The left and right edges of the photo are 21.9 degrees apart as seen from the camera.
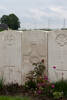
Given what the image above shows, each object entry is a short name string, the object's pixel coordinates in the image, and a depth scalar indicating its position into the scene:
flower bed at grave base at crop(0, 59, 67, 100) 3.48
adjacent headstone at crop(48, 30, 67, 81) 3.96
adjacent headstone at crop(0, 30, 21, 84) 4.32
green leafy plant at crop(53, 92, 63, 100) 3.30
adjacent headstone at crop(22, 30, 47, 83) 4.12
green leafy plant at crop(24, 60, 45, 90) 3.94
